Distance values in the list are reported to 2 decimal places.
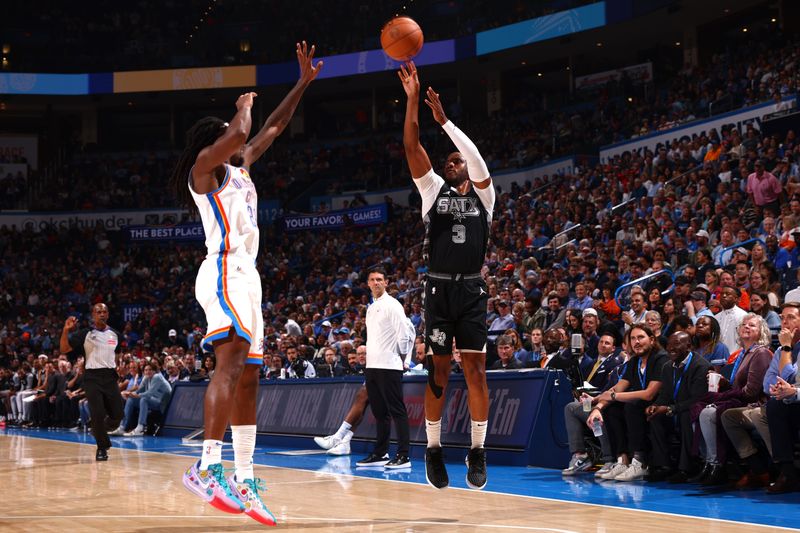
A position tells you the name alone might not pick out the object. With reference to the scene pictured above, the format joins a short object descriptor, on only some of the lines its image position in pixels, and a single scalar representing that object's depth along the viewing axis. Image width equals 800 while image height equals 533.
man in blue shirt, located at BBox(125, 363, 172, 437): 18.05
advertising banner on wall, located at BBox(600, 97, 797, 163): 20.56
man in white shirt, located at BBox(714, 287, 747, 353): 10.57
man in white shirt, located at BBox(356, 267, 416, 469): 10.73
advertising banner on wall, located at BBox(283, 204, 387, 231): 31.31
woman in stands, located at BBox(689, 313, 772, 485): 8.08
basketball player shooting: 6.72
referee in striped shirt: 11.66
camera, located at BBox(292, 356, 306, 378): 16.19
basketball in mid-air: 7.20
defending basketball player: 5.29
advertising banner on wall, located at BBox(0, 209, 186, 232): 36.84
